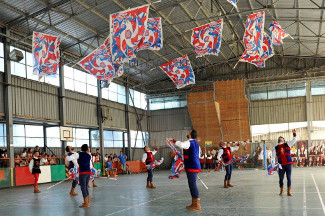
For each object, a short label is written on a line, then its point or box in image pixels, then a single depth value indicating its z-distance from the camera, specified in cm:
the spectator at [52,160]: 3164
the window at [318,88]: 4731
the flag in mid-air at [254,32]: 2122
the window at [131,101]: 4918
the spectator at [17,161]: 2843
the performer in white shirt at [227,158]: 1917
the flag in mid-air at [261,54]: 2200
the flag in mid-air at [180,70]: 2656
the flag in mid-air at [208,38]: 2262
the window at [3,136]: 2989
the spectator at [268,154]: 4397
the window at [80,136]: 3875
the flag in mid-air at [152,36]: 1959
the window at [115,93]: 4368
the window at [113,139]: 4415
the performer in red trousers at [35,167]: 2108
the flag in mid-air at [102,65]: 2128
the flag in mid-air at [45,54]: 2231
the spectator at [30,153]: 3011
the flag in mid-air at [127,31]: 1770
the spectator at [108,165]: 3683
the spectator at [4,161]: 2764
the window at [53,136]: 3525
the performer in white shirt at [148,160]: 2088
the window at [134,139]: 4883
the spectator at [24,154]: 2976
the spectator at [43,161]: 3062
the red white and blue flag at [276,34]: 2361
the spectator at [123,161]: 4131
